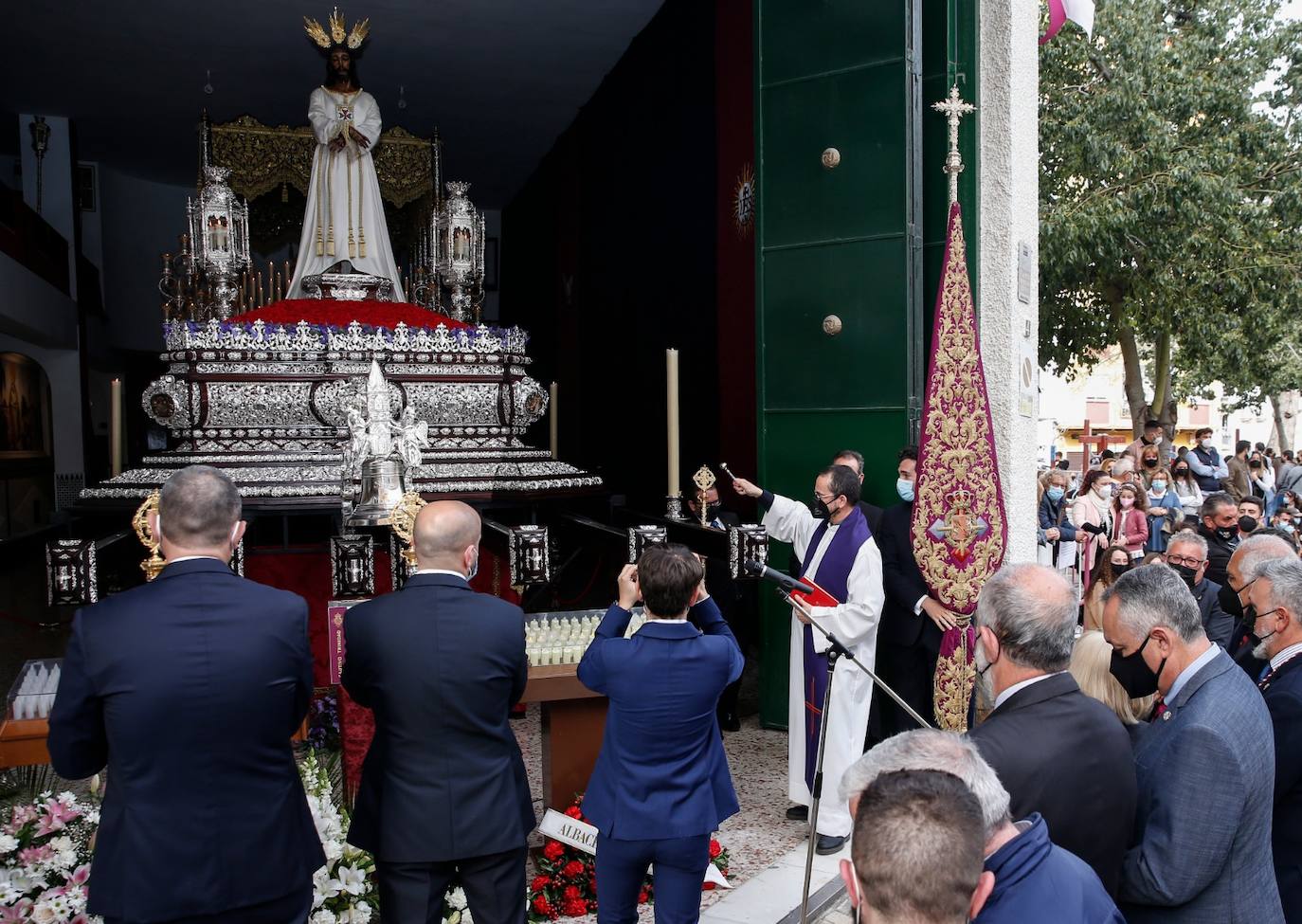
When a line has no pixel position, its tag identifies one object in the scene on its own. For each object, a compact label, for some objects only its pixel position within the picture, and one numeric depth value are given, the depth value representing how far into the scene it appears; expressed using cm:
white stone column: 566
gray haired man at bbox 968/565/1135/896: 203
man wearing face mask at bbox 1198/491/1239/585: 589
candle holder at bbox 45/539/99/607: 415
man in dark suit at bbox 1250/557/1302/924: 254
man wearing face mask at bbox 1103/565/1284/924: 213
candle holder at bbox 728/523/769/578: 490
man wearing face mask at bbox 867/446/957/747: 505
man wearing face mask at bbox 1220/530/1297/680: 319
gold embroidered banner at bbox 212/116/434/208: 894
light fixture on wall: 1162
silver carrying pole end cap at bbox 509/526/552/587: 447
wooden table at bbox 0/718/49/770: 352
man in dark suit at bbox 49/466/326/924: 228
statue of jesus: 730
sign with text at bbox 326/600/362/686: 331
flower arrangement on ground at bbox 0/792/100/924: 308
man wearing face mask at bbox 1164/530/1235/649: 441
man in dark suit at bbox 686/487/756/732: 561
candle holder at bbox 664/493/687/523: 520
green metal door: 562
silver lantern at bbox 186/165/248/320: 699
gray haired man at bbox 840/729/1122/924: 159
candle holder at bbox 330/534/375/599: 407
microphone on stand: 317
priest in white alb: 449
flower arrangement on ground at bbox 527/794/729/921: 372
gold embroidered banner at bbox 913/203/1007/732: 493
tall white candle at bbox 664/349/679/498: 510
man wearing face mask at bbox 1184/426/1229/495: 1309
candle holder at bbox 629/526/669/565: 482
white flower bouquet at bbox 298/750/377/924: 333
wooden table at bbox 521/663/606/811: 417
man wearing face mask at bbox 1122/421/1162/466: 1220
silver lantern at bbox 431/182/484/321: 788
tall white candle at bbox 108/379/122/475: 623
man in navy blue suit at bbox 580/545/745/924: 281
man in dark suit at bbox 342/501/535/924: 259
